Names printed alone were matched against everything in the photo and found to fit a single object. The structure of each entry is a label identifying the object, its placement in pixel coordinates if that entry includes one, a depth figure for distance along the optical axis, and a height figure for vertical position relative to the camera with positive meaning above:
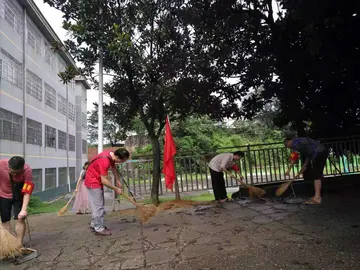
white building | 14.82 +4.33
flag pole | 8.42 -0.63
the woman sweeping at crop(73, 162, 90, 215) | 8.44 -0.77
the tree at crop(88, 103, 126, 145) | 10.62 +5.18
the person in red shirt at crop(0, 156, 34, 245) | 4.41 -0.19
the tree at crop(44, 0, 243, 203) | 8.19 +2.88
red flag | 7.76 +0.26
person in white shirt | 7.56 -0.11
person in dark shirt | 6.51 +0.07
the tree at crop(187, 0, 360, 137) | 7.67 +2.42
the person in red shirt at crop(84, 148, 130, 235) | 5.26 -0.12
